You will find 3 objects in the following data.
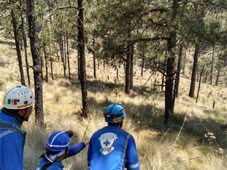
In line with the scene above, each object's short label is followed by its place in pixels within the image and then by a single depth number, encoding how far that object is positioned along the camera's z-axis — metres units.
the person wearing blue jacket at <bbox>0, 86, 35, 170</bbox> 1.80
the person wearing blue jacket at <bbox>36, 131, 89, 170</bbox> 2.18
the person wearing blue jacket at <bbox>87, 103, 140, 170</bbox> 2.31
